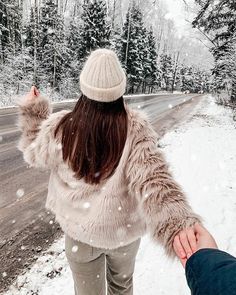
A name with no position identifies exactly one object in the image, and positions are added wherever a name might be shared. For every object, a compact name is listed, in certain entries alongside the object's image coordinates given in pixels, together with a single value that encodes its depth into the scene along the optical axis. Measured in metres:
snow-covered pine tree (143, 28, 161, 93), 35.17
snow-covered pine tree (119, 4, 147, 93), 29.85
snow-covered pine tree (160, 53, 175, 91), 51.05
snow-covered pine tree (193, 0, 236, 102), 10.52
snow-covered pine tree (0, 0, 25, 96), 18.12
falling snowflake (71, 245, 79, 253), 1.42
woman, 1.16
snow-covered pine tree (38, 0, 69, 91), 21.30
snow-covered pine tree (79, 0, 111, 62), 22.64
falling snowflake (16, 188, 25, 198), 3.81
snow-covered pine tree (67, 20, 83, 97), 23.42
